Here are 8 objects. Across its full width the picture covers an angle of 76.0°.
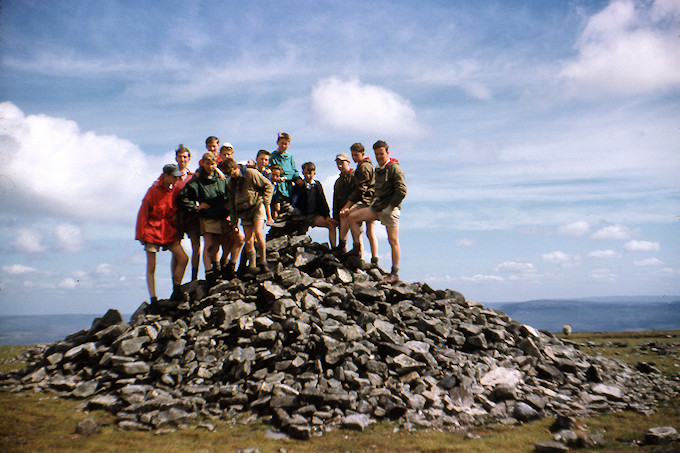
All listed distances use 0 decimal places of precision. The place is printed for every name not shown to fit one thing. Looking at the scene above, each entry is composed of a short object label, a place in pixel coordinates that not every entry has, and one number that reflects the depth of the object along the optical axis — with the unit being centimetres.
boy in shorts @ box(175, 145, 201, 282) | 1093
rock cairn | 771
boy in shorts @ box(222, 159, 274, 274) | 1055
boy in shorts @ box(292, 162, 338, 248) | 1291
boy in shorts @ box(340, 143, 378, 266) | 1207
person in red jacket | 1035
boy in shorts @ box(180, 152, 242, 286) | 1065
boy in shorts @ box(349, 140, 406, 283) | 1132
